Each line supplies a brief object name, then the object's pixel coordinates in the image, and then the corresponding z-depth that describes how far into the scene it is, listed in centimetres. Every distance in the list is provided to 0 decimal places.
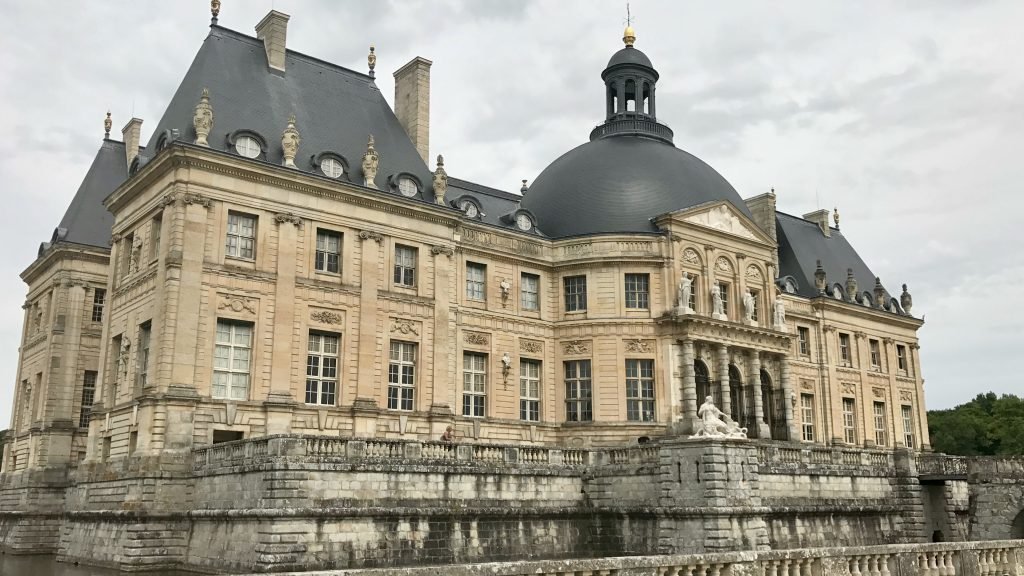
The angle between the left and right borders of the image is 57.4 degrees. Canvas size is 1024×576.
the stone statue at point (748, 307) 4298
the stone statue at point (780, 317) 4478
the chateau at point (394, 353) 2781
